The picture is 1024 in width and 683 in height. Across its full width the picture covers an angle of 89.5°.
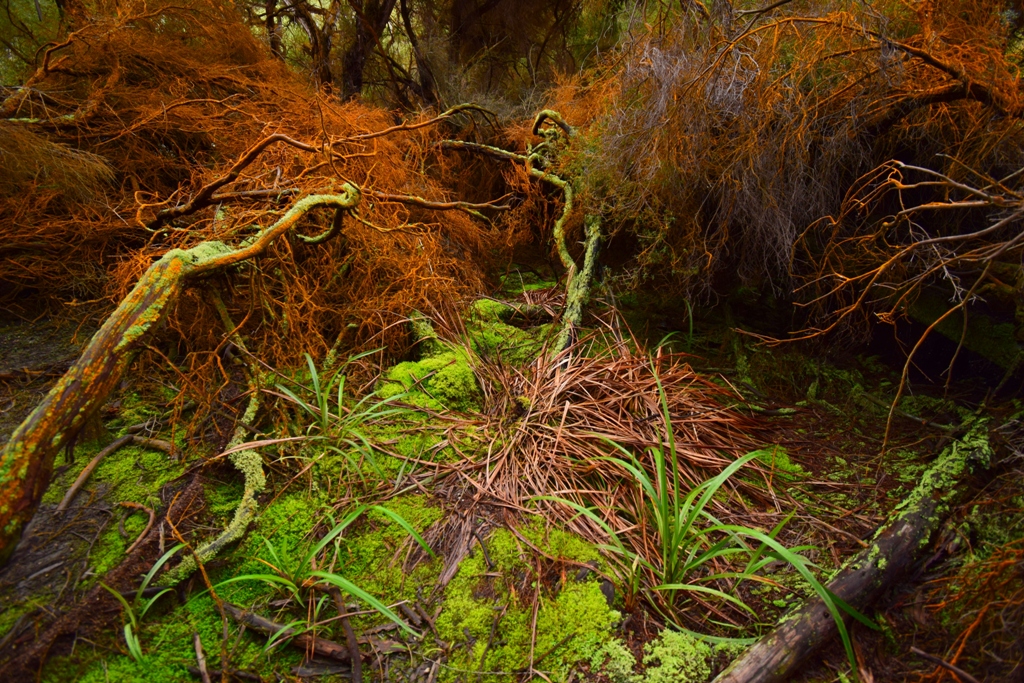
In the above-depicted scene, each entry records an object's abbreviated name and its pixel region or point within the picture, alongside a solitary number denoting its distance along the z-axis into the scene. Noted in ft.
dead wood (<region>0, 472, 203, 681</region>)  3.92
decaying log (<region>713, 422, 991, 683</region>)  4.03
